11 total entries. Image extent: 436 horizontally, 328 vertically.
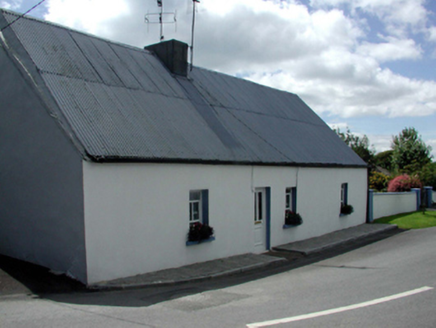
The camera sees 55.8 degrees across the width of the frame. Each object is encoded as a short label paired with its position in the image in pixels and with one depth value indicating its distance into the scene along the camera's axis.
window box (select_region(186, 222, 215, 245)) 10.89
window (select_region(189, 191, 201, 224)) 11.45
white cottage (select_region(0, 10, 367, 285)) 9.05
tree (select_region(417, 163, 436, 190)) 32.16
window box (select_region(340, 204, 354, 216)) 18.81
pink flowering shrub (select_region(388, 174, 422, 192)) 28.29
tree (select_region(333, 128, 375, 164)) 48.08
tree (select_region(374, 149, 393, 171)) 58.82
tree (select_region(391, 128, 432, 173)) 41.41
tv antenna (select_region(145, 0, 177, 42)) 15.96
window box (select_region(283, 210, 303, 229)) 14.83
